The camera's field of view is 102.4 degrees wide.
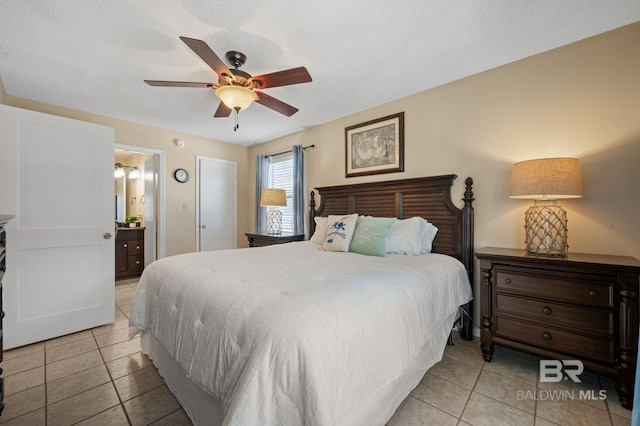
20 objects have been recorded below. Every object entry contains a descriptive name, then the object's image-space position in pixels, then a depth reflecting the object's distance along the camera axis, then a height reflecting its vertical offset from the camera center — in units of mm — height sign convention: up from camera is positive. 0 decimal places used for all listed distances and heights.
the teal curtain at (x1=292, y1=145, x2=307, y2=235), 3969 +337
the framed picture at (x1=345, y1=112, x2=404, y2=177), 3006 +828
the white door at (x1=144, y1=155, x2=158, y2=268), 4168 +39
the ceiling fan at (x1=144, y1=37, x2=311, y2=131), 1891 +1016
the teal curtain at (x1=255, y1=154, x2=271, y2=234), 4660 +543
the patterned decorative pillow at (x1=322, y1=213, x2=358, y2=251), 2529 -225
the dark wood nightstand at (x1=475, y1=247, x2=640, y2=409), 1520 -637
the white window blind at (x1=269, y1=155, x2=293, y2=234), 4400 +579
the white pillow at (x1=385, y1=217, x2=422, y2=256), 2389 -246
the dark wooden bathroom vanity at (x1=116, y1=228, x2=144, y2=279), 4496 -738
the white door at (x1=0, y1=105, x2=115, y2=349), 2273 -128
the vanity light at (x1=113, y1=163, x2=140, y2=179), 5493 +859
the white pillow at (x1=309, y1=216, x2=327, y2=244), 3107 -231
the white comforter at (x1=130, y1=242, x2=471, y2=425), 883 -515
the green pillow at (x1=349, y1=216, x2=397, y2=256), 2340 -218
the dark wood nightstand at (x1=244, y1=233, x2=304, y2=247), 3691 -404
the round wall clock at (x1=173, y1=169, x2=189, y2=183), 4172 +596
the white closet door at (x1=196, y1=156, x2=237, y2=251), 4520 +136
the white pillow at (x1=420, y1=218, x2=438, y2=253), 2516 -213
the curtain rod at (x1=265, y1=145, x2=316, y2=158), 3993 +1032
